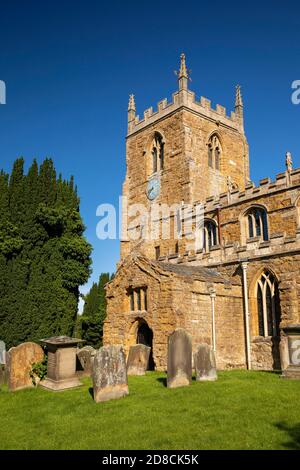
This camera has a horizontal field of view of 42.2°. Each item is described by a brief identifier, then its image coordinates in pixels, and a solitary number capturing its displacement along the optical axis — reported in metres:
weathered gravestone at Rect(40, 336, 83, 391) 11.59
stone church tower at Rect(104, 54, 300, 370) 15.80
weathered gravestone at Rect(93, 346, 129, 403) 9.70
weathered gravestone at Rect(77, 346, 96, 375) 14.48
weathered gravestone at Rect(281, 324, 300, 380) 10.47
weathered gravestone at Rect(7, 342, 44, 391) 11.96
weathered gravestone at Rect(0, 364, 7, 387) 13.52
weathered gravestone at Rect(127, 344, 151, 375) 13.88
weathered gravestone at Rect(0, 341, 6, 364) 17.06
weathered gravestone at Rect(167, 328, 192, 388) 10.48
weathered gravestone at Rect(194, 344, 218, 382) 11.07
